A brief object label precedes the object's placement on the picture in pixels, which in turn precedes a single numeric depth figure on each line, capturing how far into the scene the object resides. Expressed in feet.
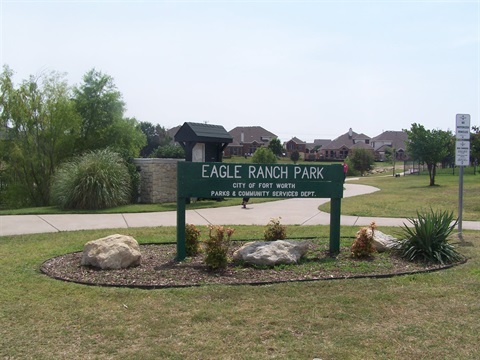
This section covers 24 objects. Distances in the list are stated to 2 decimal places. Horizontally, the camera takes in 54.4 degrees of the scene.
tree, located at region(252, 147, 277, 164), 93.81
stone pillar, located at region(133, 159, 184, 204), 54.08
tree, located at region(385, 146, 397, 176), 255.33
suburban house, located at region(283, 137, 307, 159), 337.11
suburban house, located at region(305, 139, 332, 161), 293.96
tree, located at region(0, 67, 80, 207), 63.00
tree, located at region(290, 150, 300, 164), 201.75
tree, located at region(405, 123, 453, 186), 93.09
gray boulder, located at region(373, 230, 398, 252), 25.51
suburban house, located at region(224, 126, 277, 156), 295.28
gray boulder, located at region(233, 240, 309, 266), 22.21
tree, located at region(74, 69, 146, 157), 68.64
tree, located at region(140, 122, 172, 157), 241.55
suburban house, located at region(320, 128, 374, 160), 313.32
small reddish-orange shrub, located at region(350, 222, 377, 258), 23.81
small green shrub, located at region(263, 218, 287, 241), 26.30
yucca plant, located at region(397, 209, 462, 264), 23.71
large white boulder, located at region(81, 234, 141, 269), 21.42
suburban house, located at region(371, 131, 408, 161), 308.60
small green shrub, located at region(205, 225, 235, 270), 21.11
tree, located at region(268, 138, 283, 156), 242.78
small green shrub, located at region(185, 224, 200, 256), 24.22
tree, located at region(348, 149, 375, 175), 168.76
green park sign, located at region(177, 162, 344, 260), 23.81
